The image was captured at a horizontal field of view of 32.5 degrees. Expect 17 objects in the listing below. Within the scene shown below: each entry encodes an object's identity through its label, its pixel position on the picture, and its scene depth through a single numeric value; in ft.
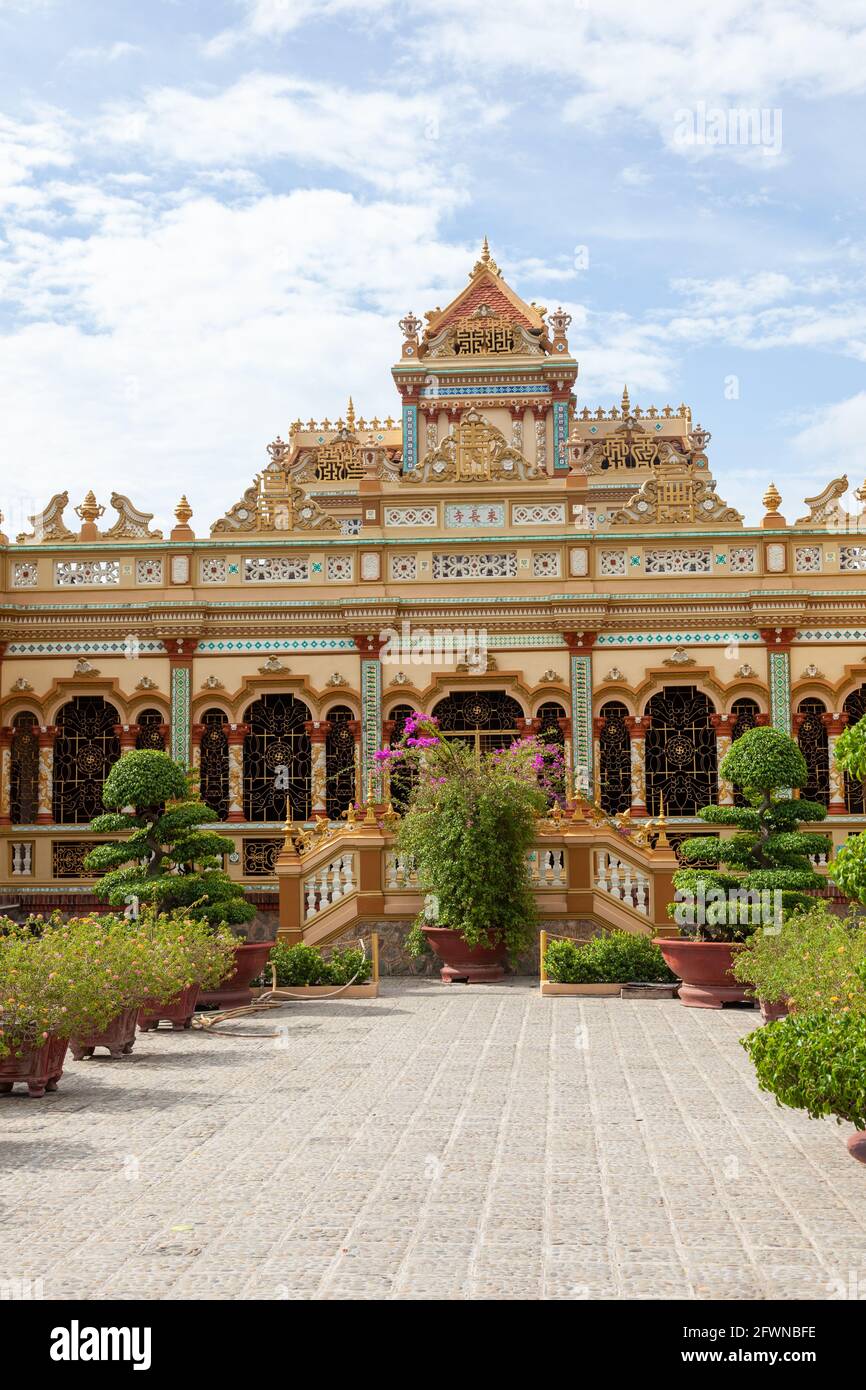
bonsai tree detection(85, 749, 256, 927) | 55.57
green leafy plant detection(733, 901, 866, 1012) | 31.71
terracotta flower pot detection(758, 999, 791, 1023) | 44.34
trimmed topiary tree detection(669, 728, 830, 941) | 53.01
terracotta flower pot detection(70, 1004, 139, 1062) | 40.86
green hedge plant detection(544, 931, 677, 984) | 56.49
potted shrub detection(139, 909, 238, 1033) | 43.96
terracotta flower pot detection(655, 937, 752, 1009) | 52.13
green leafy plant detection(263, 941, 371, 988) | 57.16
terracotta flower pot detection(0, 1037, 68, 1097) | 34.73
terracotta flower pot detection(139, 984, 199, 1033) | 47.32
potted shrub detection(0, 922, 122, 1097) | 34.24
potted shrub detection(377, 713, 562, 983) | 60.18
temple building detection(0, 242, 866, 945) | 75.25
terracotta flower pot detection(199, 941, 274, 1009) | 53.21
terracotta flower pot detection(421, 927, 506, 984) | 61.00
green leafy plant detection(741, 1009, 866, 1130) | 24.56
